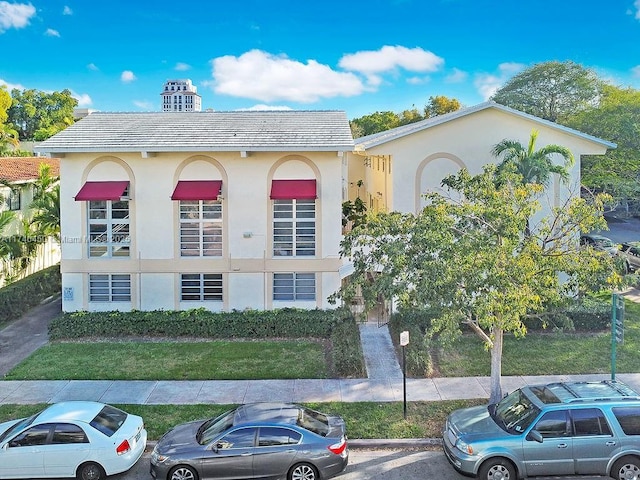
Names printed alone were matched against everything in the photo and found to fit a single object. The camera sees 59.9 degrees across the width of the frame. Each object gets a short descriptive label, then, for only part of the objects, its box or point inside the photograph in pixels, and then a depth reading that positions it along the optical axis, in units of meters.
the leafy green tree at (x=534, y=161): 18.78
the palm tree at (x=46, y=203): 23.39
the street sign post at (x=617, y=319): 12.90
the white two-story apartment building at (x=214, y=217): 19.73
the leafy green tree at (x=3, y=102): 45.02
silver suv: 9.74
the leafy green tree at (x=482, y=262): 11.36
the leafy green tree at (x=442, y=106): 60.28
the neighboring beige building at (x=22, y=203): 24.86
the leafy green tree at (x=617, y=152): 32.22
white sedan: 9.96
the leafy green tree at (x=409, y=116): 59.81
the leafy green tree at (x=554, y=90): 51.00
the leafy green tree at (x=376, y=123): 58.58
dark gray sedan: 9.73
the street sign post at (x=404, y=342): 12.45
